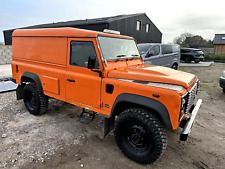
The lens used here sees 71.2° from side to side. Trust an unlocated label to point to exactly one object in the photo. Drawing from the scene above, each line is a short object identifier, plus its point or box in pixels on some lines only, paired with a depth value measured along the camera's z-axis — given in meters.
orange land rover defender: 2.38
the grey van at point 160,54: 7.64
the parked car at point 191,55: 16.58
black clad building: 14.45
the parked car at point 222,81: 5.91
